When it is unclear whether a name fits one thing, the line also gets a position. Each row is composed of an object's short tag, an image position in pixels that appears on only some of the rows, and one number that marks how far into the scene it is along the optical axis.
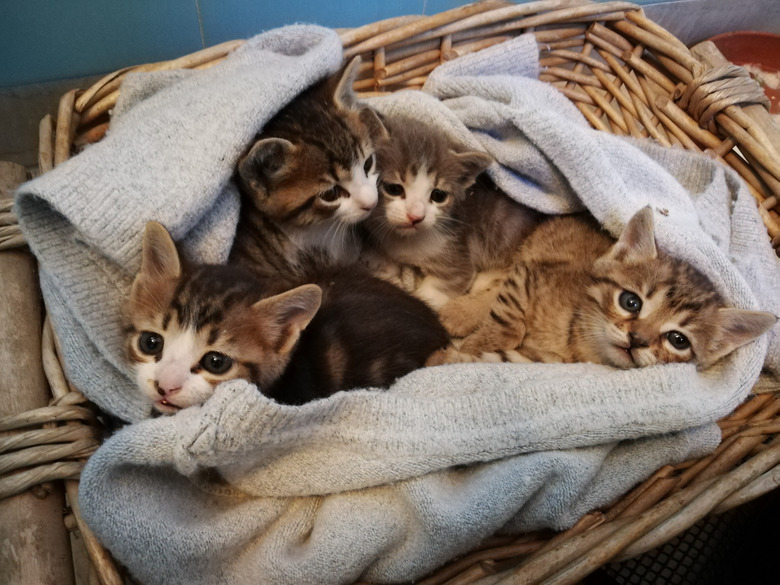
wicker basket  0.21
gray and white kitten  0.31
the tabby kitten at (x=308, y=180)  0.27
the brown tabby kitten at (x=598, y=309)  0.25
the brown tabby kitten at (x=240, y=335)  0.21
